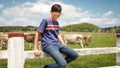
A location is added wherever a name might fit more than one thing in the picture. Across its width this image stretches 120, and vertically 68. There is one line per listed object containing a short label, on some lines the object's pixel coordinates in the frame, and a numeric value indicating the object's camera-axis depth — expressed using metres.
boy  1.49
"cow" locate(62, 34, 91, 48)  6.57
